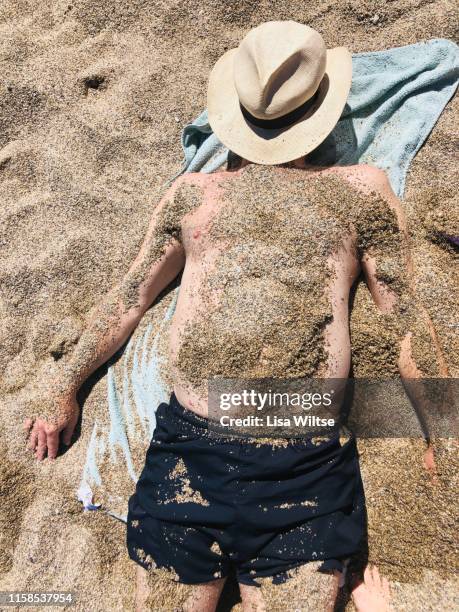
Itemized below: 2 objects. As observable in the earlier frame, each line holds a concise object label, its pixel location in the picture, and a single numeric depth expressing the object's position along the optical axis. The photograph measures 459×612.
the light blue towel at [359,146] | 1.98
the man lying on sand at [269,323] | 1.51
